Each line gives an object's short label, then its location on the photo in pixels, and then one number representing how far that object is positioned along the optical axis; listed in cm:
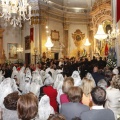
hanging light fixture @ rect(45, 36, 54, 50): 1952
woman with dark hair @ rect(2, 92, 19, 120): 346
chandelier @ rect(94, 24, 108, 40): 1541
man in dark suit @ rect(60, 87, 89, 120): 402
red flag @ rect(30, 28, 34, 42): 2003
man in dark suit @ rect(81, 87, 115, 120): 347
